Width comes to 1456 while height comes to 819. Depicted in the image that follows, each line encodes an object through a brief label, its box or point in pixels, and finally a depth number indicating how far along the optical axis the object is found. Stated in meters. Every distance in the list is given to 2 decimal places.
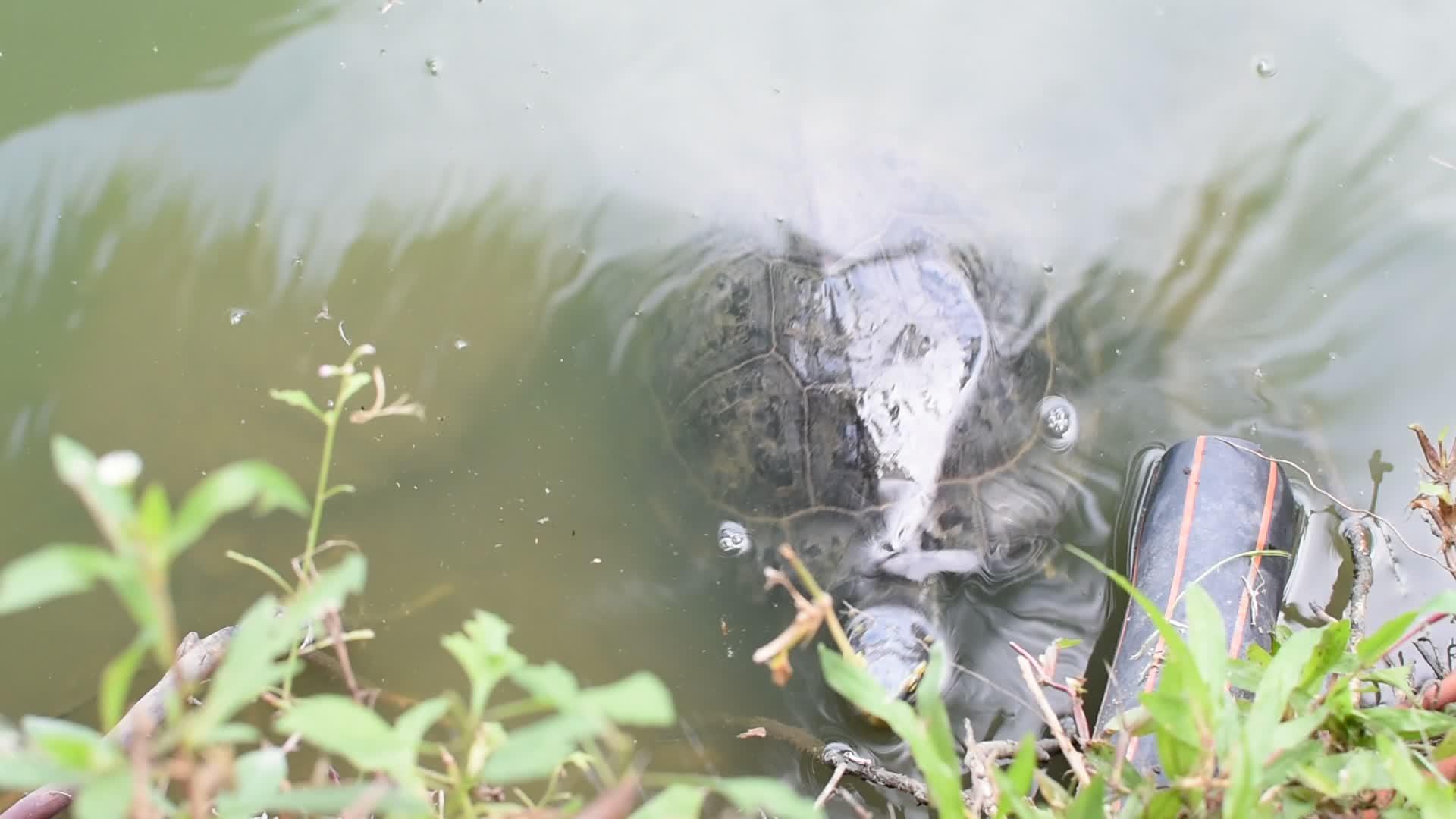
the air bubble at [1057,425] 2.17
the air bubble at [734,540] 2.15
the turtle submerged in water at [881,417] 2.10
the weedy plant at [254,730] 1.08
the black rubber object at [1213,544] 2.02
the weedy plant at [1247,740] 1.73
